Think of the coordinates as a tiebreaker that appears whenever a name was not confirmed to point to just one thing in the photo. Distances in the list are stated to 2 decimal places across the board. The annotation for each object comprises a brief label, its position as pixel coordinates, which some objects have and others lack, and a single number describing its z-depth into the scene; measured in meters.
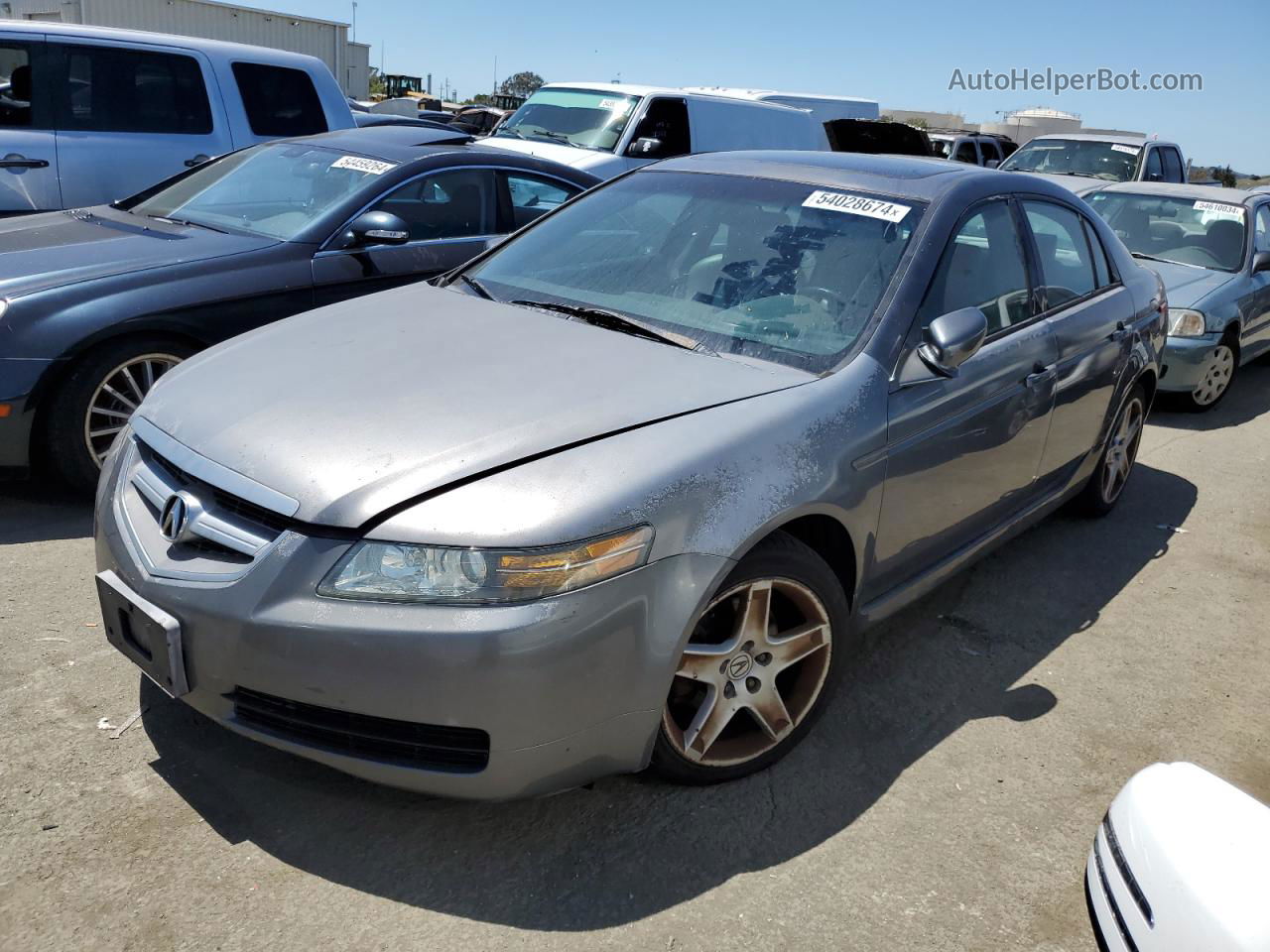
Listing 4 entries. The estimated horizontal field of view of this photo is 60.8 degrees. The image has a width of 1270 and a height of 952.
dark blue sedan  4.22
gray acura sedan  2.31
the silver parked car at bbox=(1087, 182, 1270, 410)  7.34
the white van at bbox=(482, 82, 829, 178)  10.29
